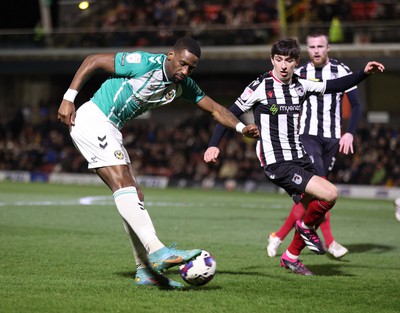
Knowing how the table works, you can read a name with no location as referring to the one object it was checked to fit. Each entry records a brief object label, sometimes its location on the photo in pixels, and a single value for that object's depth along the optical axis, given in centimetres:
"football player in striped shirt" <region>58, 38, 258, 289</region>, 1218
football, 1148
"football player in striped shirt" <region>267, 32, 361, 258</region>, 1741
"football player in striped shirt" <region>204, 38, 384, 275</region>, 1434
